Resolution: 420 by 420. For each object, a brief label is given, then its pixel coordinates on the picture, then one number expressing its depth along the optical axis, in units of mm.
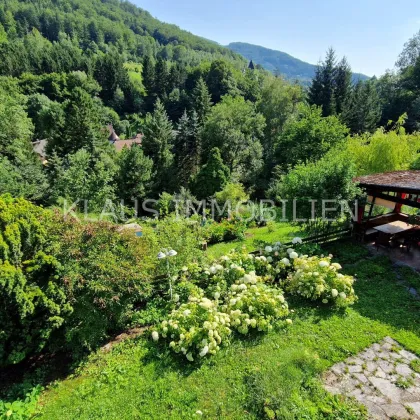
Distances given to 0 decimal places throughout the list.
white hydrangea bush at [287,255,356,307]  6699
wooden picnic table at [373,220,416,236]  9586
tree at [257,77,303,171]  28141
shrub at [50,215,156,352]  5480
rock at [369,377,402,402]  4633
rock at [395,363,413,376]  5043
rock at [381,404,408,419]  4323
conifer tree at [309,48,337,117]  28969
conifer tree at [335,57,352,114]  29438
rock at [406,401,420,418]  4343
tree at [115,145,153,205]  21234
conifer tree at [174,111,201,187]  26875
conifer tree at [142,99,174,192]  24828
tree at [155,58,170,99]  53594
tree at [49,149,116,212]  14648
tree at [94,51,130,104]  56250
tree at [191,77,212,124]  36094
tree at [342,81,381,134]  29062
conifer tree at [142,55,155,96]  54031
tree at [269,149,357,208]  9219
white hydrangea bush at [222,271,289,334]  5939
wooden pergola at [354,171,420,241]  8517
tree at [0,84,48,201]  16819
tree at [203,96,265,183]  25109
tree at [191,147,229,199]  21797
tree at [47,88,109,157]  24984
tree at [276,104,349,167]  18500
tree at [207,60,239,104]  46634
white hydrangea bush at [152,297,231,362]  5402
